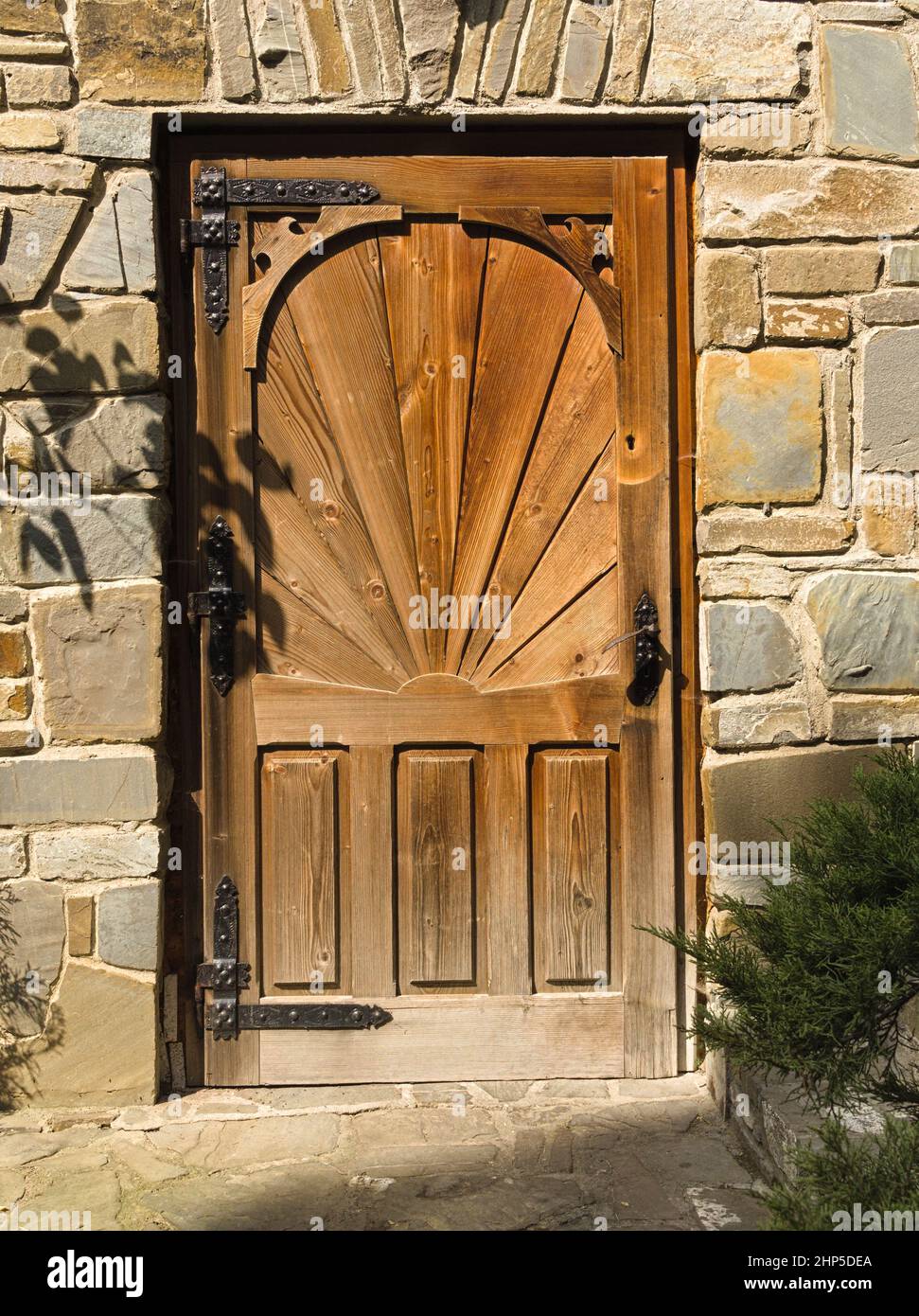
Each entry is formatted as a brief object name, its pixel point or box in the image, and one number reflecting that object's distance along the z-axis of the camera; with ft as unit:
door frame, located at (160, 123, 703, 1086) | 10.04
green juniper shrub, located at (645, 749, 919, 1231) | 7.46
